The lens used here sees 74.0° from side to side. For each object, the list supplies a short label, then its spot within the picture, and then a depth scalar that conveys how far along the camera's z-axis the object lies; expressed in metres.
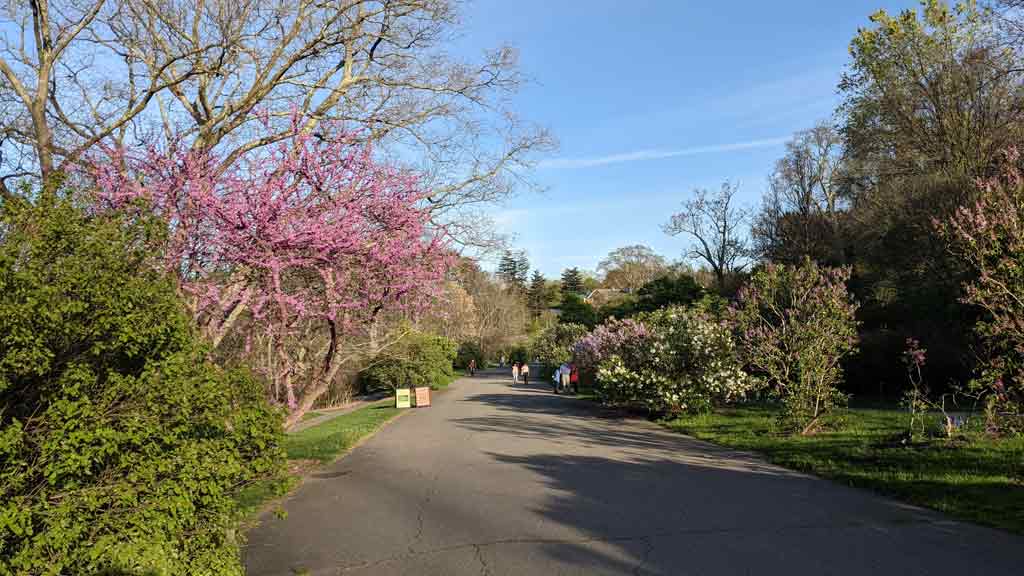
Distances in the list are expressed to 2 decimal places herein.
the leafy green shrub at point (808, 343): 13.79
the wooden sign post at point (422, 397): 25.83
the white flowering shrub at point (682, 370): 17.77
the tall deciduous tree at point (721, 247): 43.94
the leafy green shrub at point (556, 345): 41.54
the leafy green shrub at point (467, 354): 61.53
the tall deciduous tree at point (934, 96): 23.98
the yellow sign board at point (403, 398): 24.86
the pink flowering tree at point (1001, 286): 8.80
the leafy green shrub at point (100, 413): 3.57
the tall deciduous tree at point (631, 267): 87.69
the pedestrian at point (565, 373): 32.50
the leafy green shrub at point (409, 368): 32.47
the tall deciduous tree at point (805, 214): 34.78
